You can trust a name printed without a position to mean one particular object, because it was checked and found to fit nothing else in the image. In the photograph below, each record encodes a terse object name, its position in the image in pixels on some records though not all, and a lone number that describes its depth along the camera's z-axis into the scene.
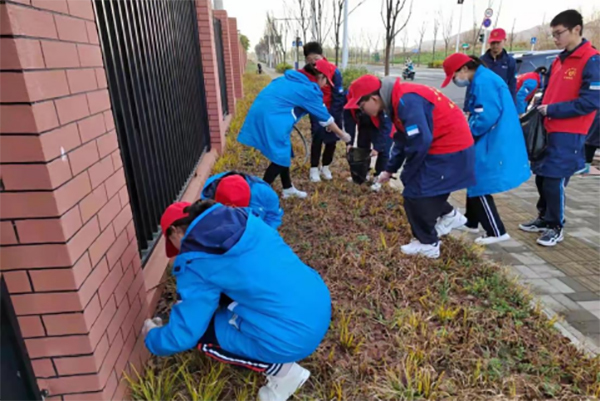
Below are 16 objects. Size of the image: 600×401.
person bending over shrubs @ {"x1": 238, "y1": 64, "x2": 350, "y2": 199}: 4.02
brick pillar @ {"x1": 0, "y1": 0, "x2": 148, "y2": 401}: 1.18
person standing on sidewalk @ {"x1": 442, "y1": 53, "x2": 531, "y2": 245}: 3.22
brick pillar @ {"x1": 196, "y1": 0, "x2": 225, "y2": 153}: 5.62
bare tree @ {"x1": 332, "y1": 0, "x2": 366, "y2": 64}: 18.24
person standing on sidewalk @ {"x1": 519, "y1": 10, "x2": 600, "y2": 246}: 3.17
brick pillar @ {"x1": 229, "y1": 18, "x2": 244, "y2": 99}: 12.85
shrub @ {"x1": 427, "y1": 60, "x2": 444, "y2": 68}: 37.74
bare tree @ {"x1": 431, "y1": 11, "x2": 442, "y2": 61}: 43.99
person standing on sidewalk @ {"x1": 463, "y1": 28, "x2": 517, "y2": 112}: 5.07
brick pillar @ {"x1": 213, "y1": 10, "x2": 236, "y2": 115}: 9.75
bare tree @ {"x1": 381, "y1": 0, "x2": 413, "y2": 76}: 11.30
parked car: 8.84
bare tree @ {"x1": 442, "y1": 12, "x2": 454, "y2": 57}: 44.08
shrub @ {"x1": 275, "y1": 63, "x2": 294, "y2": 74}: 30.62
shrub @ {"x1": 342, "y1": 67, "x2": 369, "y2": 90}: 13.45
